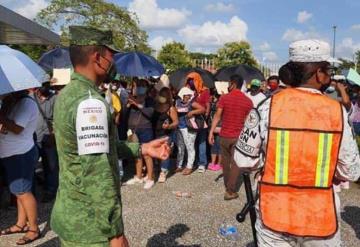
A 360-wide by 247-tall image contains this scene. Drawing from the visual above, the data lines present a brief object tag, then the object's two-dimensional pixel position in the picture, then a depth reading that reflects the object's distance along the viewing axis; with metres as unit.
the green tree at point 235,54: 37.06
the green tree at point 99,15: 24.95
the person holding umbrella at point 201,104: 8.59
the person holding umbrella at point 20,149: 4.59
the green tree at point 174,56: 35.06
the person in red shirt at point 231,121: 6.55
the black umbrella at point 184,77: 11.85
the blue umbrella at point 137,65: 8.39
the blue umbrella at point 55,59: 10.60
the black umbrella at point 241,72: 12.04
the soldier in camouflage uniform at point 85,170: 2.14
